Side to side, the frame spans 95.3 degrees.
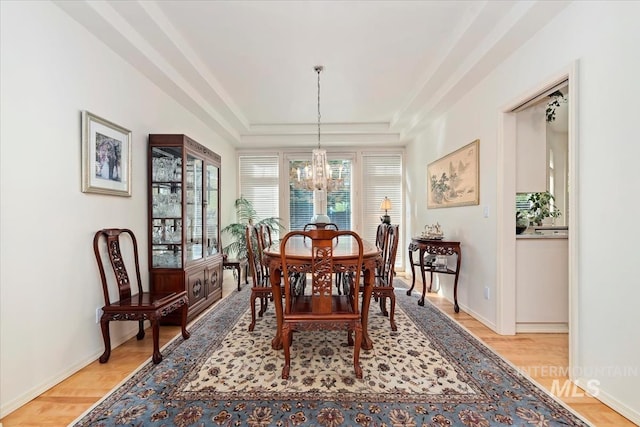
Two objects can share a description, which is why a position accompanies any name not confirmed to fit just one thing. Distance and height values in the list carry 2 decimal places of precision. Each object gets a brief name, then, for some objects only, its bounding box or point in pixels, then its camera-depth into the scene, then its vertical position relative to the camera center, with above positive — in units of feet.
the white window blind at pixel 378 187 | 20.06 +1.78
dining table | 7.19 -1.36
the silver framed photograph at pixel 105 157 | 7.39 +1.53
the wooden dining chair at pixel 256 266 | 9.04 -1.75
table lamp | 18.33 +0.50
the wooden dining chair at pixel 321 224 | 12.17 -0.48
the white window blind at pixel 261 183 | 20.07 +2.04
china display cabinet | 10.03 -0.20
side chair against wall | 7.30 -2.38
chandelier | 11.64 +1.50
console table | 11.23 -1.55
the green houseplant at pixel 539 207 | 10.57 +0.23
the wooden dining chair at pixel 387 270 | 9.07 -1.96
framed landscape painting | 10.80 +1.47
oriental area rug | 5.33 -3.74
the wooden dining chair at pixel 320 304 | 6.58 -2.12
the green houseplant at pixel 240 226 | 17.08 -0.84
